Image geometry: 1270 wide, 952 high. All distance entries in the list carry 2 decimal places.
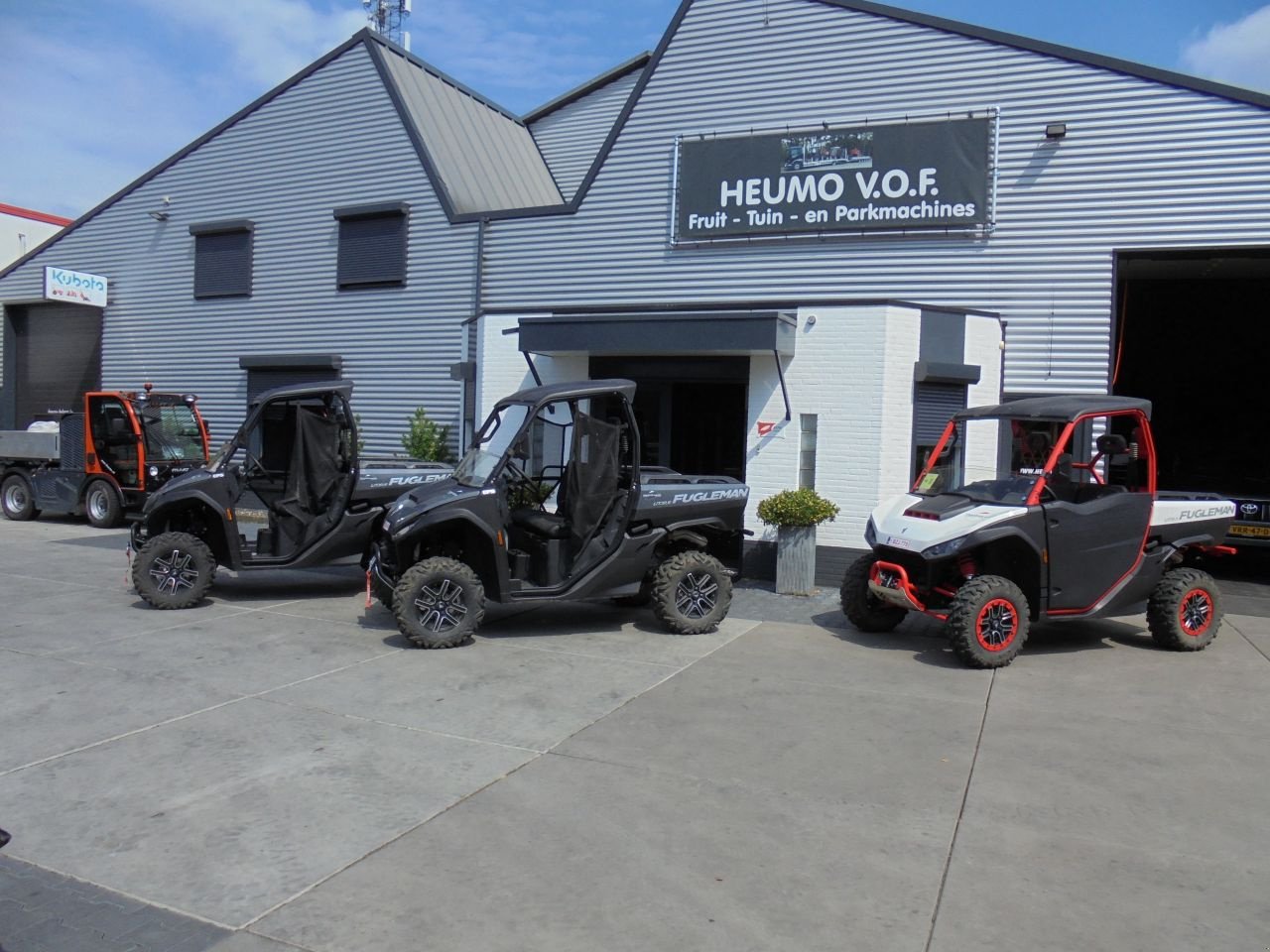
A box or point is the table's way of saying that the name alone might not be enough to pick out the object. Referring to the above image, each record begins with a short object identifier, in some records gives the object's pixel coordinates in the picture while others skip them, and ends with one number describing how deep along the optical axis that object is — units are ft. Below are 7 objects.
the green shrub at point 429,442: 50.42
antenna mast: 108.47
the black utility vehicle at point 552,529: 25.67
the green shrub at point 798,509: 34.42
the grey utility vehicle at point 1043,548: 24.94
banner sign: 41.83
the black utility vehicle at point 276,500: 29.91
